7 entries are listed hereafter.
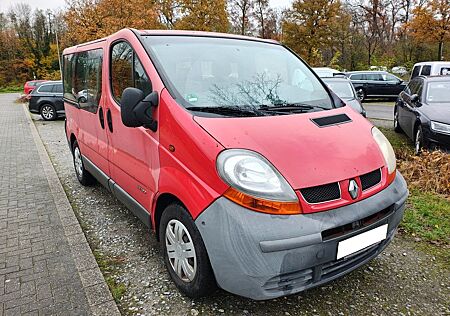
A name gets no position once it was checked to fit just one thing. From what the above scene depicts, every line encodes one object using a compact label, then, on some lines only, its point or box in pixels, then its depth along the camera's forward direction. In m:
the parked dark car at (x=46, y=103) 14.55
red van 2.04
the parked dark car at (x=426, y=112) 6.03
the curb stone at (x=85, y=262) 2.56
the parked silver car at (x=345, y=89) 8.19
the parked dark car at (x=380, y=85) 19.53
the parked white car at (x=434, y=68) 13.20
